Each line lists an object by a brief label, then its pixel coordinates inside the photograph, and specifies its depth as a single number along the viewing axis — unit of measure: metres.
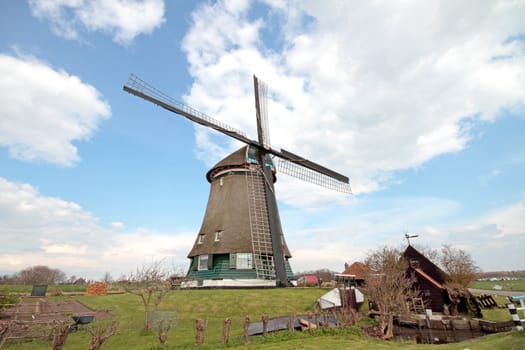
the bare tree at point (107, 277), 78.92
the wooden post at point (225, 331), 9.08
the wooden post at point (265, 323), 10.21
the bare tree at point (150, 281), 12.87
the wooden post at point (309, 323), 11.33
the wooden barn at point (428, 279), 18.12
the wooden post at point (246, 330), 9.30
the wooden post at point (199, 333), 8.64
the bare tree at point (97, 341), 6.36
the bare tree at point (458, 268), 18.30
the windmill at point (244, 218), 19.47
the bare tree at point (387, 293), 12.36
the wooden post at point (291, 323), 10.87
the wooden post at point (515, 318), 7.48
